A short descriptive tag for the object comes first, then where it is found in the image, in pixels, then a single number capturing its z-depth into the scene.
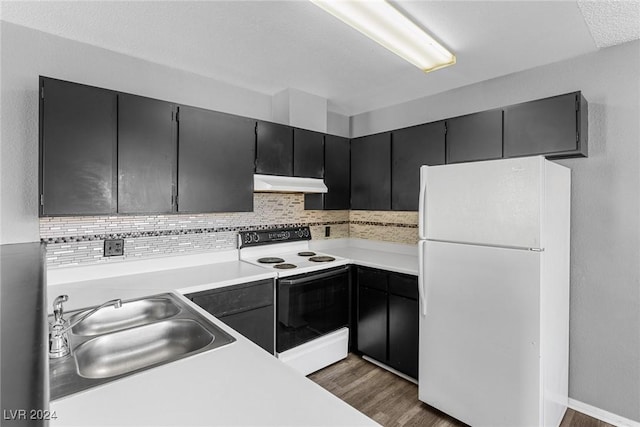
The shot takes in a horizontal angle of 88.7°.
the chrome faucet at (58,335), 1.22
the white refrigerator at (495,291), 1.89
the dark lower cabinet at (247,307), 2.21
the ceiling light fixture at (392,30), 1.68
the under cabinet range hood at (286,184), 2.76
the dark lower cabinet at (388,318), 2.64
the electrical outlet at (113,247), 2.33
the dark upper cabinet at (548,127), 2.22
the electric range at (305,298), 2.62
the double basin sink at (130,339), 1.24
